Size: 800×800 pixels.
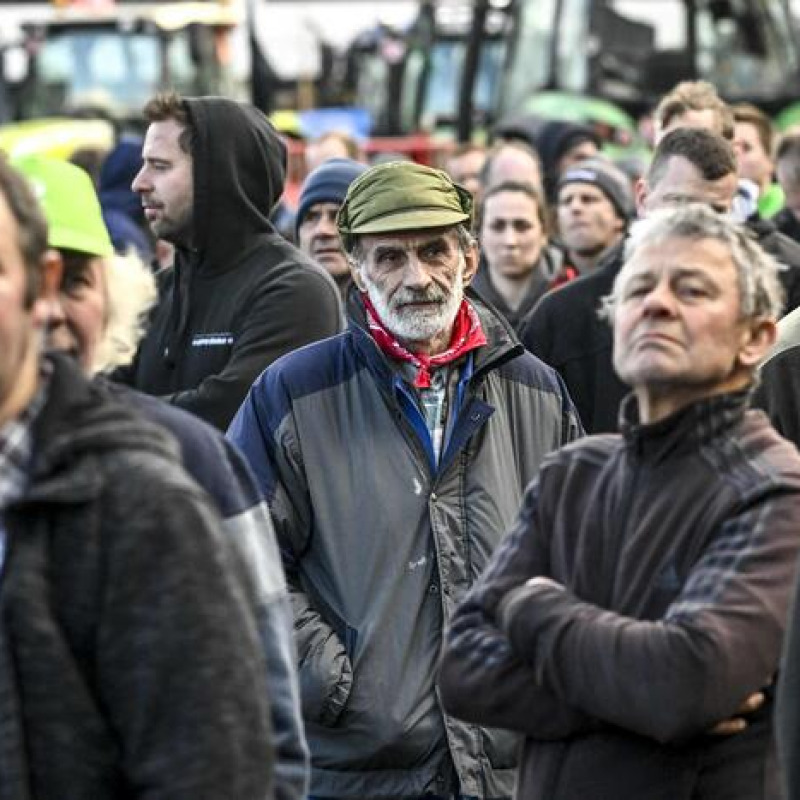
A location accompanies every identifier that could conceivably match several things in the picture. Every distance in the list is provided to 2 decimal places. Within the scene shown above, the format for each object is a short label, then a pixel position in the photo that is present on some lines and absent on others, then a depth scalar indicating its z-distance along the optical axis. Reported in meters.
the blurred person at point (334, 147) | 23.77
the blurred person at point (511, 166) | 19.82
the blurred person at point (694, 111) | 15.63
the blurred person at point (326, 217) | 15.89
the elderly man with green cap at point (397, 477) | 9.60
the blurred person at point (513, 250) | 18.20
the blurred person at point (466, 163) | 26.25
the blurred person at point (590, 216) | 19.04
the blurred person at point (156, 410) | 6.26
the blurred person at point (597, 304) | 13.22
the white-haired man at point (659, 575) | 7.28
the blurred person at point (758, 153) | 19.43
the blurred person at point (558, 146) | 25.83
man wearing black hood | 12.44
